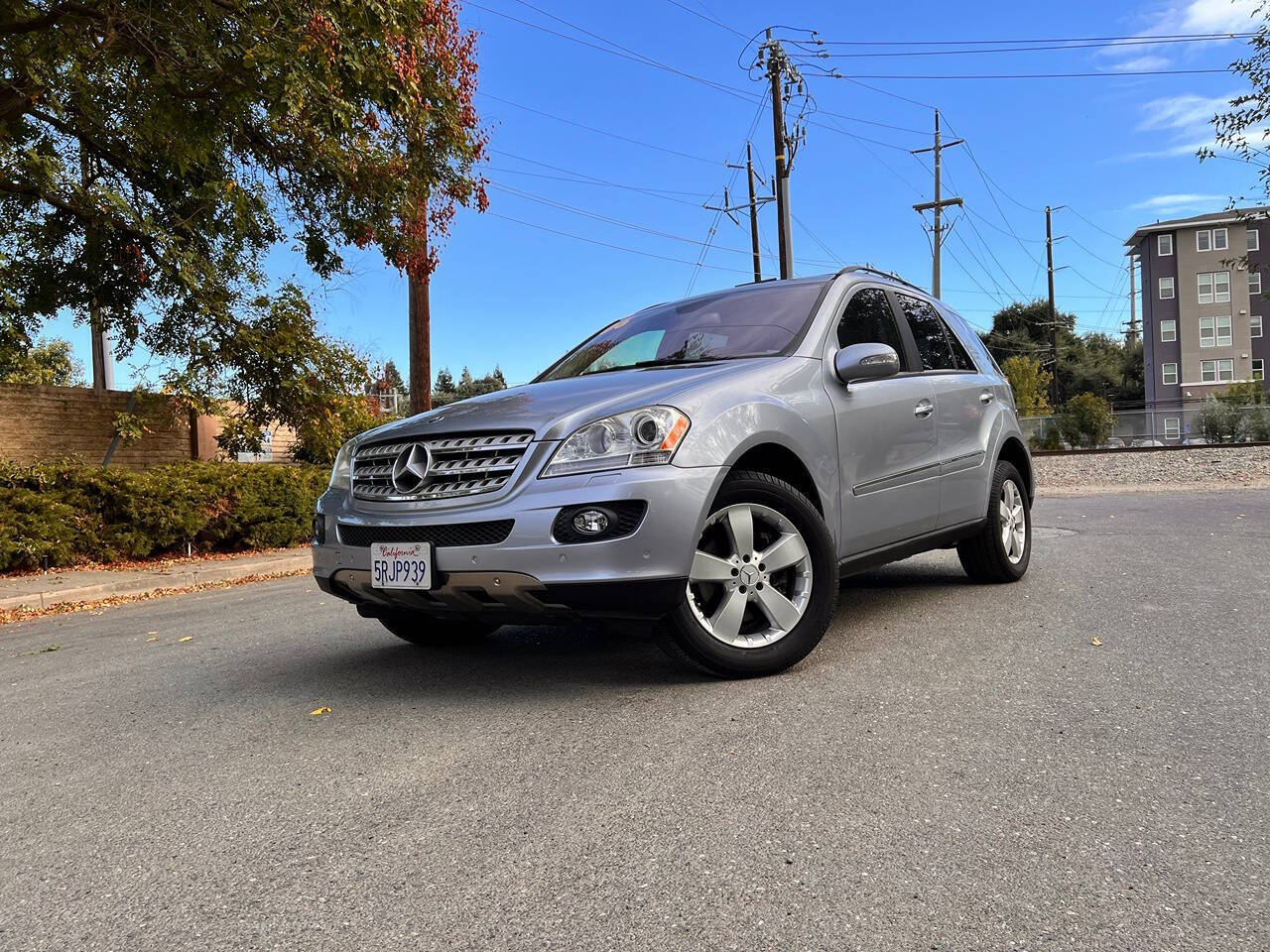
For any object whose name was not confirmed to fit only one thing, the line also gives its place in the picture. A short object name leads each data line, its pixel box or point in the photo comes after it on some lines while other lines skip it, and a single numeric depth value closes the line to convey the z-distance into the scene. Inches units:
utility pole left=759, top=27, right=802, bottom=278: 927.7
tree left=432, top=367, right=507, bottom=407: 4144.2
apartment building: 2110.0
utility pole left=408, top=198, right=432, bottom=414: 584.7
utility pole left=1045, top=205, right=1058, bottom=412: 2001.7
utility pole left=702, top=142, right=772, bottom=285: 1487.5
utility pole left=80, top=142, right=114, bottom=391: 412.5
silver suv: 129.3
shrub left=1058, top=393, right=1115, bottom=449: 1236.0
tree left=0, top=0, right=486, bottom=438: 285.7
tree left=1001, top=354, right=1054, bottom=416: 1931.6
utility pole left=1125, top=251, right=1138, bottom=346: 3190.5
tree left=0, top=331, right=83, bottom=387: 428.5
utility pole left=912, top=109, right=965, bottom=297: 1487.9
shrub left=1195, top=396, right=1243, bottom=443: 1077.1
